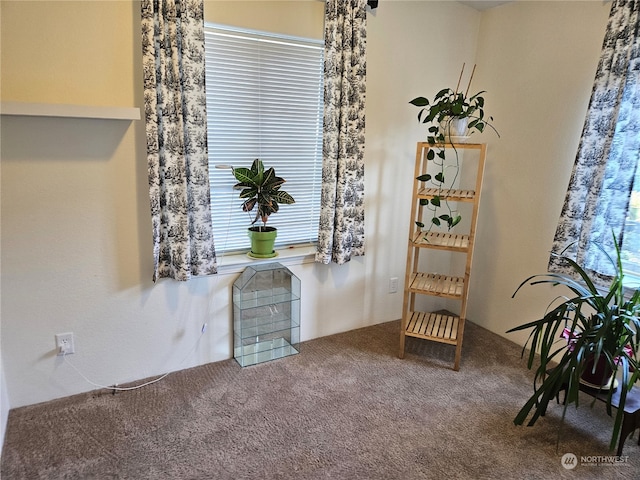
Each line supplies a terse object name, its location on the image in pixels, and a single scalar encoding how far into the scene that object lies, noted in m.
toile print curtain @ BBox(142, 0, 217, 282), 2.01
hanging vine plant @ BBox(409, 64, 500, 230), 2.37
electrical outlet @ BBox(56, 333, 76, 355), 2.11
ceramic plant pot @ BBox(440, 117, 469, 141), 2.44
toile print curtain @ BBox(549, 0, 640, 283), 2.18
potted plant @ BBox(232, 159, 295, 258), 2.39
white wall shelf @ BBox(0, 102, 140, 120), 1.75
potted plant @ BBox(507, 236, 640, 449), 1.82
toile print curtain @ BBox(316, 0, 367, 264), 2.51
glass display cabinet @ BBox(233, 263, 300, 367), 2.55
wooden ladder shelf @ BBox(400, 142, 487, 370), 2.49
